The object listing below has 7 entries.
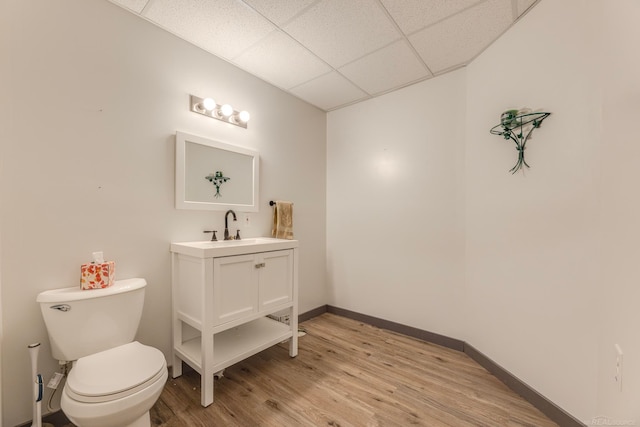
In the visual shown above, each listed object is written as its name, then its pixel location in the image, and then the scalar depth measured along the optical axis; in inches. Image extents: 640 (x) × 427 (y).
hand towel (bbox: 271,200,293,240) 94.9
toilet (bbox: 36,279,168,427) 39.8
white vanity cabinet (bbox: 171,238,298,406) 59.8
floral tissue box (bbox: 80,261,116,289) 52.7
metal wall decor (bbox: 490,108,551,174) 60.8
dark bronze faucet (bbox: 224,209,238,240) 80.0
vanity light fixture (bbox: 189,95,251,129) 74.3
